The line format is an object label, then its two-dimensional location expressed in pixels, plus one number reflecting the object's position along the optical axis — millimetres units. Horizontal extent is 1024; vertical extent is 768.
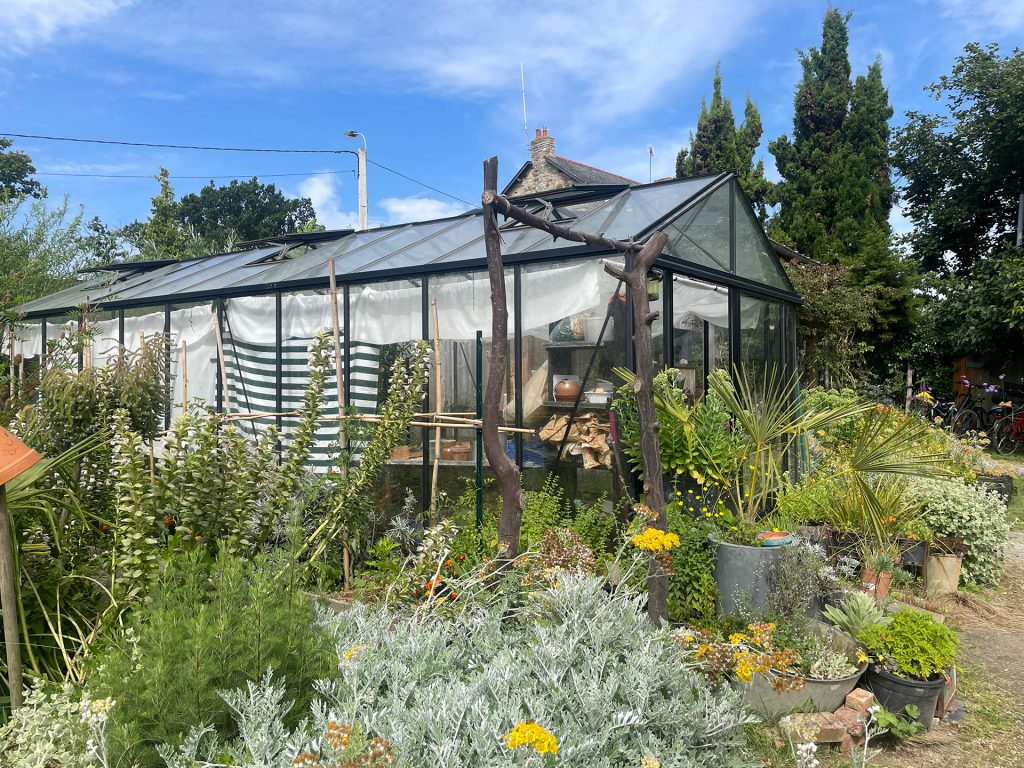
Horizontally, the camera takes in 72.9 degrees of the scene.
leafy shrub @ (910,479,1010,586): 4609
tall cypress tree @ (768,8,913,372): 15562
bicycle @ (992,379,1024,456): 11408
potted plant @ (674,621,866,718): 2480
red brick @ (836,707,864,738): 2732
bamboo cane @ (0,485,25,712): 1887
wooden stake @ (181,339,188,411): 4824
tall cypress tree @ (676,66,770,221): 16797
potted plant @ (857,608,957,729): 2830
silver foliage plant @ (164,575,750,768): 1612
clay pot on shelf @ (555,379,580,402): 4559
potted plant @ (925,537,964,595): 4512
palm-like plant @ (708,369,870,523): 3890
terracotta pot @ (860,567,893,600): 4102
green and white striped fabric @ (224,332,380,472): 5379
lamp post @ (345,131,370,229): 14352
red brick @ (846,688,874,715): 2820
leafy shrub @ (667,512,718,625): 3492
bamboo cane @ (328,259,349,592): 4039
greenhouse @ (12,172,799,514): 4551
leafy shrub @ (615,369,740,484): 3953
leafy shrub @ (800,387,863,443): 6652
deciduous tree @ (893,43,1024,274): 13594
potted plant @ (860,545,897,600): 4016
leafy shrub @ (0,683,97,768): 1795
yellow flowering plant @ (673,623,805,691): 2307
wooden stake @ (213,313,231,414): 5287
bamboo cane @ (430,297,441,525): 4422
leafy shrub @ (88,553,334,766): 1647
